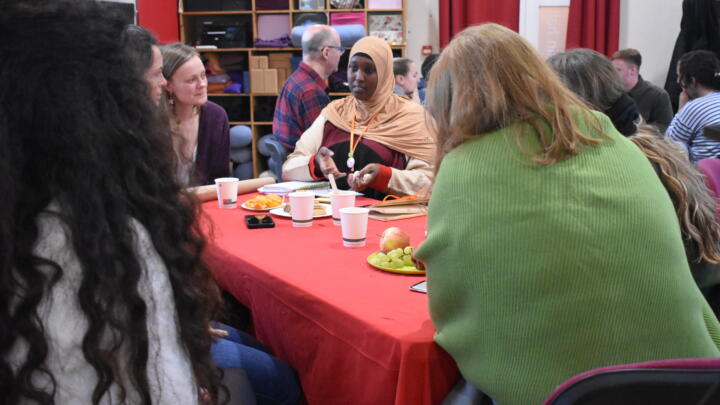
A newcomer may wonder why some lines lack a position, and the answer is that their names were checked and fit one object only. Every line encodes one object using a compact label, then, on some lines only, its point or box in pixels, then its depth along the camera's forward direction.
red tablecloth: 1.26
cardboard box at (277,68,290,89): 6.61
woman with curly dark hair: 0.81
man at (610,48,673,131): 5.15
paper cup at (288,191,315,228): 2.18
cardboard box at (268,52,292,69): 6.58
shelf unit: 6.41
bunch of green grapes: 1.65
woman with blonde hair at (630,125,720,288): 1.60
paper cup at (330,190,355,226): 2.22
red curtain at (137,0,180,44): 5.99
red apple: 1.74
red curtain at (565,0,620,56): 6.50
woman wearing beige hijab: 3.18
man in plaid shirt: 4.25
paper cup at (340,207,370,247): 1.89
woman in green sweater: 1.17
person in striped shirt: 3.81
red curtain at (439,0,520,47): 6.56
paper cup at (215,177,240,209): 2.54
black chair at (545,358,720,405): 0.79
